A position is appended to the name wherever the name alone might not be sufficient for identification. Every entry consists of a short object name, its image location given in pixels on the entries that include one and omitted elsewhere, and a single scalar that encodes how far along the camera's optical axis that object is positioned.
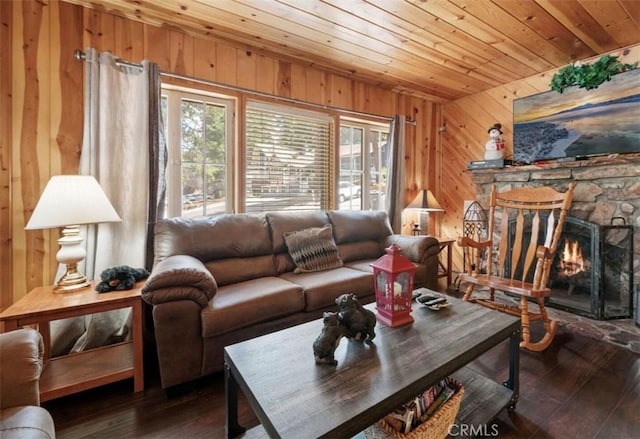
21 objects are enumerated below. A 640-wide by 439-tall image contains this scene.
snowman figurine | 3.25
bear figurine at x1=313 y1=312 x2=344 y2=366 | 1.03
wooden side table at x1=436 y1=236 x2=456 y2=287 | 3.20
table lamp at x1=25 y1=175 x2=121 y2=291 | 1.57
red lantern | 1.29
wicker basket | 1.03
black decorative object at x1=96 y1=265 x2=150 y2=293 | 1.66
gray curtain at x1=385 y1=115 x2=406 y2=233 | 3.50
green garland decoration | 2.57
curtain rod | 1.99
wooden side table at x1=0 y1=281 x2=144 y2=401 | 1.39
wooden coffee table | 0.81
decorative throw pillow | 2.37
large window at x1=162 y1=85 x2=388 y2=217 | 2.45
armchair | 0.79
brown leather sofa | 1.53
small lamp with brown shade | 3.33
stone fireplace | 2.42
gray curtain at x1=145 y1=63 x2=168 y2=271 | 2.15
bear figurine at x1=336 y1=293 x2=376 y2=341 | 1.14
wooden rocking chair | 1.93
